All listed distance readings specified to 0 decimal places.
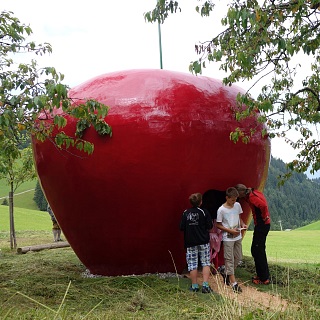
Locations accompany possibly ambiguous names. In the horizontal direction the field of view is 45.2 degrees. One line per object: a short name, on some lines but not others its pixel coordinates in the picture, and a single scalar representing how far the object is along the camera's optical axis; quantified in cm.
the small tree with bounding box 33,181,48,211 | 5194
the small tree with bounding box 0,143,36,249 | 1024
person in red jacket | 600
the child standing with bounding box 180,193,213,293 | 549
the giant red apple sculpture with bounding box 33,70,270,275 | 570
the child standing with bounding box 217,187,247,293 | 572
